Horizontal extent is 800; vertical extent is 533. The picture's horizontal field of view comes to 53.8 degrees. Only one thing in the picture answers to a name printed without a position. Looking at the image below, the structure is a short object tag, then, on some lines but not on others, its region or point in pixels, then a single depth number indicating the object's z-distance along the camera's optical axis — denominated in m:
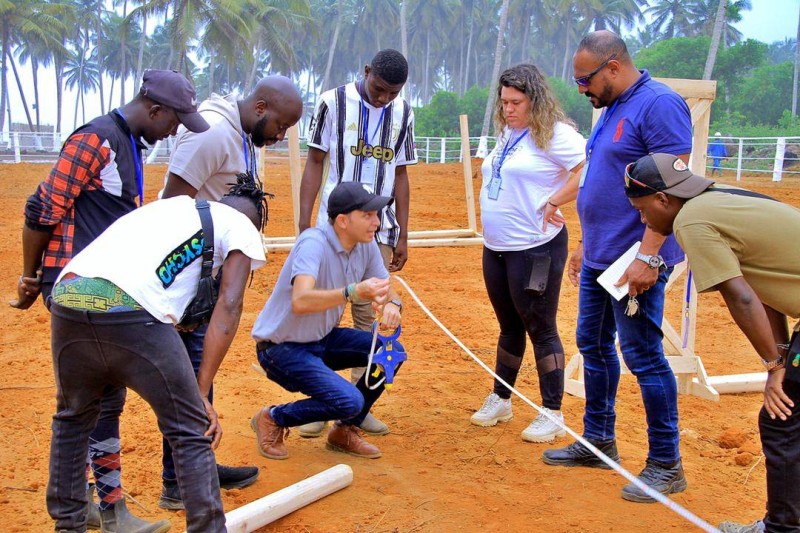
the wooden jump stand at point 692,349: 5.45
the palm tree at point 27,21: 42.75
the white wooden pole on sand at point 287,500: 3.48
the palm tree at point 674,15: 63.25
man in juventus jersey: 4.88
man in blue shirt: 3.75
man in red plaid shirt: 3.19
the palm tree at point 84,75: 80.50
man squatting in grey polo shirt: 4.05
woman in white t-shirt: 4.59
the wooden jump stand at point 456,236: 10.78
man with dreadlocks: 2.73
